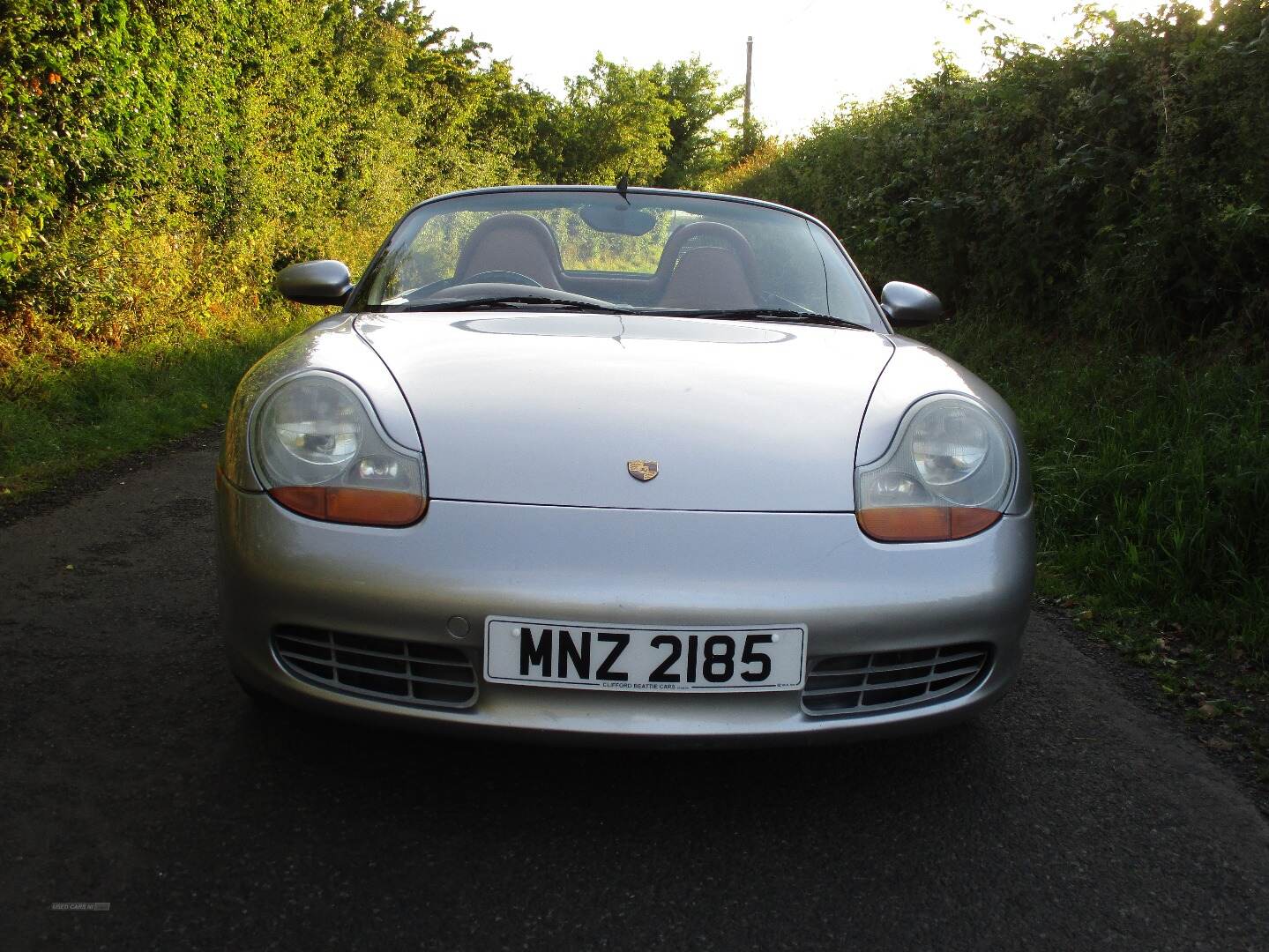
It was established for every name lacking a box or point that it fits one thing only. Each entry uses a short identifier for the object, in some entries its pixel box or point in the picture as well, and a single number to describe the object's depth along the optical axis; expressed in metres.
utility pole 35.22
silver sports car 1.78
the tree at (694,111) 46.53
